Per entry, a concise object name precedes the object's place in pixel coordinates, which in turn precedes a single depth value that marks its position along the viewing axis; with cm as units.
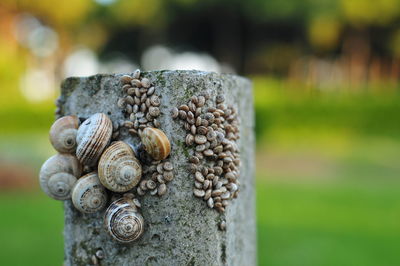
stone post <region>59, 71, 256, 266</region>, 33
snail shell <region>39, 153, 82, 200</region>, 34
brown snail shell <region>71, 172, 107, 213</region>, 32
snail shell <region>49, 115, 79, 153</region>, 34
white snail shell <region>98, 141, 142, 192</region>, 32
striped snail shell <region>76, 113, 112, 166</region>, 32
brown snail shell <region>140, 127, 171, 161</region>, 32
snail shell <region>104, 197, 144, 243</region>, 32
